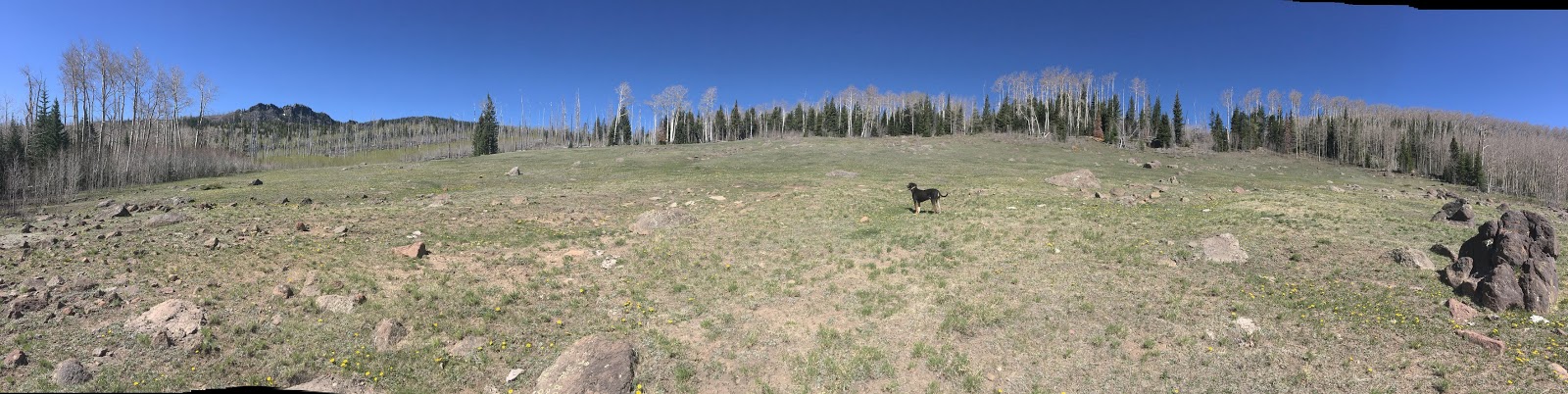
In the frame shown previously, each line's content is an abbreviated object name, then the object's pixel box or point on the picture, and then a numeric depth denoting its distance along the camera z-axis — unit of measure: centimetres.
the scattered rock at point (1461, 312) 1223
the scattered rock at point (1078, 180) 3744
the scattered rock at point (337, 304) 1273
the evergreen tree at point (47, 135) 5219
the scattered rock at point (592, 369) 1034
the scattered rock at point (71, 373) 932
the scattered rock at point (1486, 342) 1081
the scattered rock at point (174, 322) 1092
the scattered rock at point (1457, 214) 2216
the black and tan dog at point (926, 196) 2573
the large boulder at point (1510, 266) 1244
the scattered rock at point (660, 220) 2234
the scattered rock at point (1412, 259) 1565
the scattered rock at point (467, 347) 1144
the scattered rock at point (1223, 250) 1711
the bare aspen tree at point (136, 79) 5494
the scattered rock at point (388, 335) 1142
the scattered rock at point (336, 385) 987
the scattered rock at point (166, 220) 2029
